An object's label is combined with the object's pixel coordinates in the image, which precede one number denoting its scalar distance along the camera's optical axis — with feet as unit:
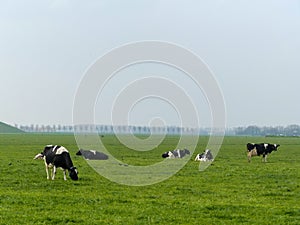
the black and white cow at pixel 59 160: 72.64
